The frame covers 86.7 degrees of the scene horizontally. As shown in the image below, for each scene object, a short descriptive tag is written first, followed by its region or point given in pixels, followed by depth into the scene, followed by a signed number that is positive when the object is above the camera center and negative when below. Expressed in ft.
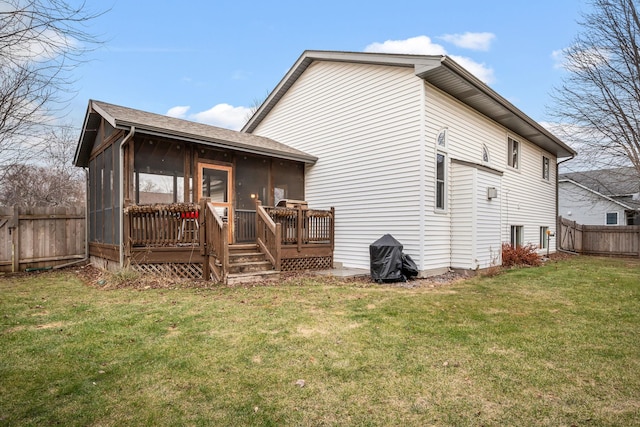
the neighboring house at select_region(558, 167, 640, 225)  67.46 +2.27
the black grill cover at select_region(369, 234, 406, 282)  24.44 -3.56
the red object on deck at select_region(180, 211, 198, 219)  24.16 -0.16
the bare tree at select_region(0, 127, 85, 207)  54.13 +5.19
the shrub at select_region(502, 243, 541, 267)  32.46 -4.37
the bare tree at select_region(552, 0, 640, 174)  36.63 +14.61
